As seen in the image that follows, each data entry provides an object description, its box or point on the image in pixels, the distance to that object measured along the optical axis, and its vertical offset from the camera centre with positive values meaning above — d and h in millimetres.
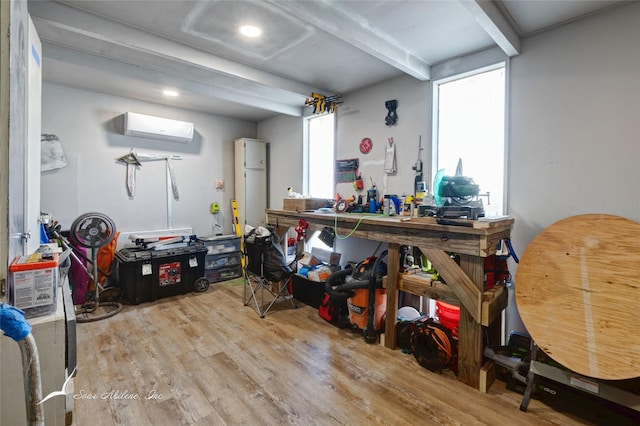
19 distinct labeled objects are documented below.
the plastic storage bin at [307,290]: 3459 -948
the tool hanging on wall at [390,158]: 3275 +592
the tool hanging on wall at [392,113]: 3250 +1087
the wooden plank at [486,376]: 2030 -1124
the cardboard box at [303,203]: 3551 +97
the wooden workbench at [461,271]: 2023 -428
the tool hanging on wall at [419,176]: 2967 +372
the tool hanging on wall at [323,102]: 3627 +1356
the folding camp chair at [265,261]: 3189 -547
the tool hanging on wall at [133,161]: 4109 +676
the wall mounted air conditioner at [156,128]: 3953 +1147
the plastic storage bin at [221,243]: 4418 -502
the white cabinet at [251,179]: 4938 +531
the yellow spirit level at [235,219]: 5016 -143
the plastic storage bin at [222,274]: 4402 -959
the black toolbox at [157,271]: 3541 -763
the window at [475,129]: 2652 +797
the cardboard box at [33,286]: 1229 -328
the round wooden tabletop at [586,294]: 1567 -465
